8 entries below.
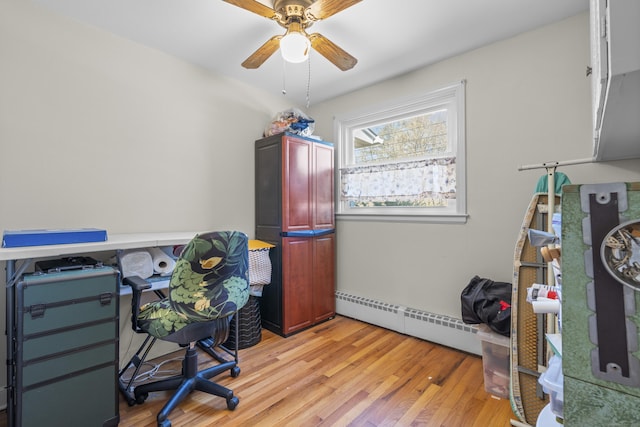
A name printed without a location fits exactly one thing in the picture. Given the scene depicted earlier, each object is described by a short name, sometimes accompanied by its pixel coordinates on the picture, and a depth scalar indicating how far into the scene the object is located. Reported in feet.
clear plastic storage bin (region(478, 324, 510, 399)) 6.05
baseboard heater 7.80
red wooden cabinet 8.98
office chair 4.97
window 8.29
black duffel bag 6.12
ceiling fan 5.16
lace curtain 8.41
